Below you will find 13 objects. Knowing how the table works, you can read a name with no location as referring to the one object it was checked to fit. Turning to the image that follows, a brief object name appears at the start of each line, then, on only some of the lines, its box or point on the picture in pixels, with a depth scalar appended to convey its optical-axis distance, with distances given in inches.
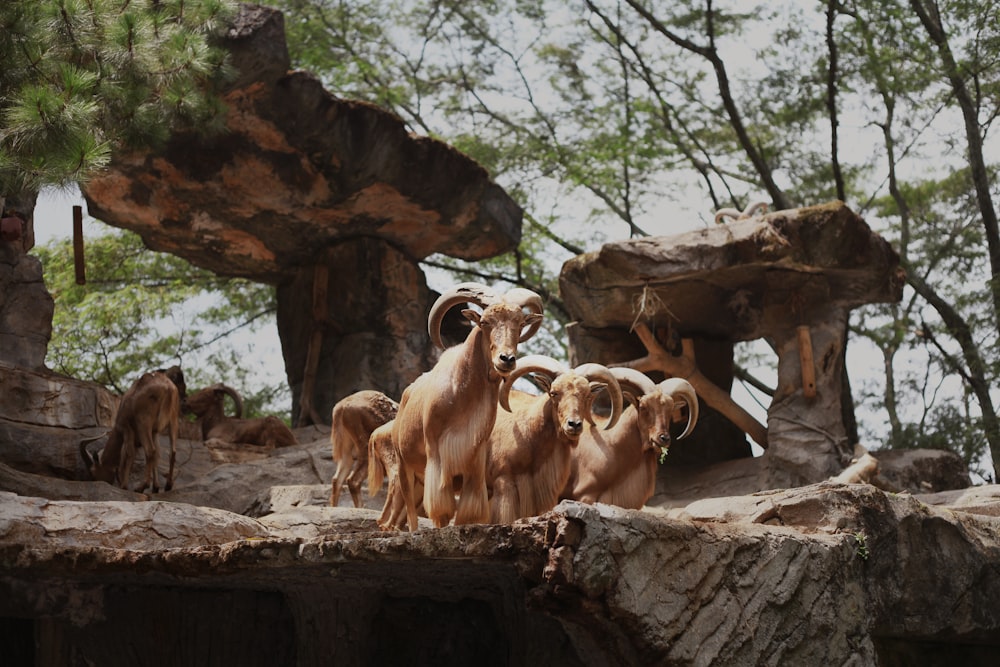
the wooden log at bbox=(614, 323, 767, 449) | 592.4
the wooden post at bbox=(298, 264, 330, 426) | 699.4
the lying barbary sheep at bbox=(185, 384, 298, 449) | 636.7
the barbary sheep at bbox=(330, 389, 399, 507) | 447.2
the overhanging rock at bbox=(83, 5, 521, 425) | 631.8
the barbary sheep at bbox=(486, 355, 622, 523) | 308.0
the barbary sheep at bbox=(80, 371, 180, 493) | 512.4
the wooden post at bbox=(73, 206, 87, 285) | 547.8
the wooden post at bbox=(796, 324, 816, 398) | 571.8
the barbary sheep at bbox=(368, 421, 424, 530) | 346.0
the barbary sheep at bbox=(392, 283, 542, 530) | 285.3
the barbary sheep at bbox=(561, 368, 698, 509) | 368.5
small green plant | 263.1
